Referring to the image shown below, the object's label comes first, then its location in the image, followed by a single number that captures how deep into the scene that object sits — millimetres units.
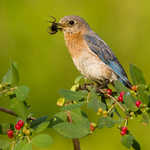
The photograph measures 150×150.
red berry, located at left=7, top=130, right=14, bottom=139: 4395
